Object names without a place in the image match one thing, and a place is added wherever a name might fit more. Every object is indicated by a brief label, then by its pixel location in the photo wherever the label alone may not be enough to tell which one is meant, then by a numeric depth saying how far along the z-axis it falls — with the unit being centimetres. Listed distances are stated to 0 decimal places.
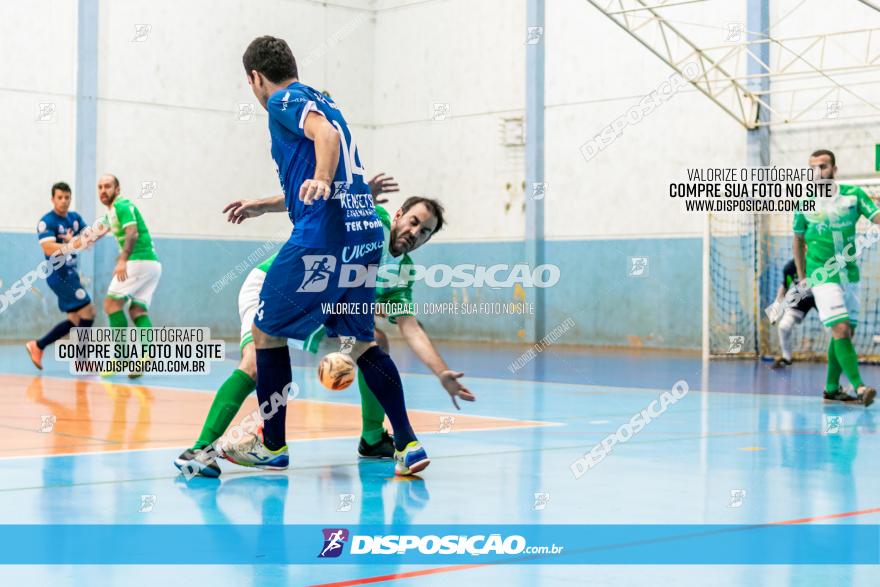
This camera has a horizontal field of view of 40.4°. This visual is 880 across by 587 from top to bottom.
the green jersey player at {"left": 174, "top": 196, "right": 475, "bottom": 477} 609
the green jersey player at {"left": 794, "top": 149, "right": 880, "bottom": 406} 1030
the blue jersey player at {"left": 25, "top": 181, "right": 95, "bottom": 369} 1351
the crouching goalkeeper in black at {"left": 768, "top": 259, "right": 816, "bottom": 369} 1561
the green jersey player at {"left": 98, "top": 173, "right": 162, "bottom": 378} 1294
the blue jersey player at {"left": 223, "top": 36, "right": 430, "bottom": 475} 572
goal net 1822
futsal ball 640
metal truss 1747
